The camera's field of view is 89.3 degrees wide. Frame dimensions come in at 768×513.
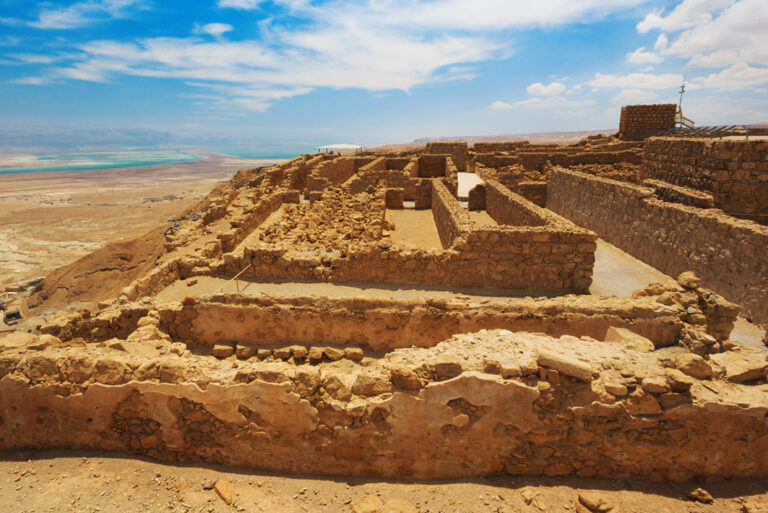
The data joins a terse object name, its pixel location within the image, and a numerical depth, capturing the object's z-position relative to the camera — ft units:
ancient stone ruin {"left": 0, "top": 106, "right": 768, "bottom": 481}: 12.44
